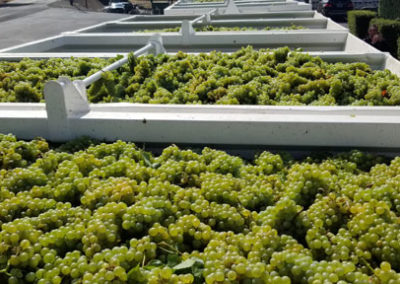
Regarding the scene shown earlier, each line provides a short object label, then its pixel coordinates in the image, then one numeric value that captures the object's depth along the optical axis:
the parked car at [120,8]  34.62
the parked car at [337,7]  21.70
